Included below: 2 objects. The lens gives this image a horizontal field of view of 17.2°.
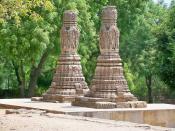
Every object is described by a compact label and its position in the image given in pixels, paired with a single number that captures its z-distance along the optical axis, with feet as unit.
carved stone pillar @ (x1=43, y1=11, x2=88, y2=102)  86.38
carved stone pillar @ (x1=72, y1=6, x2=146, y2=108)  75.11
